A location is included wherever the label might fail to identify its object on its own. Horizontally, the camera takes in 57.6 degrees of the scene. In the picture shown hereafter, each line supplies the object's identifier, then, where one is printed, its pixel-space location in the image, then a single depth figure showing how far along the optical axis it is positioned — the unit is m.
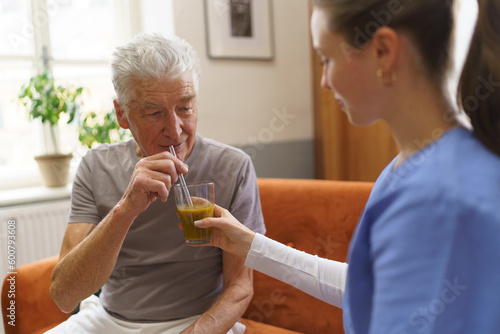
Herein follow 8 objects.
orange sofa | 1.64
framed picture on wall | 3.06
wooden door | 3.23
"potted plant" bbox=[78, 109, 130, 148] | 2.65
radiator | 2.36
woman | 0.59
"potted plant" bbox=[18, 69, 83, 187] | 2.51
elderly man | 1.33
